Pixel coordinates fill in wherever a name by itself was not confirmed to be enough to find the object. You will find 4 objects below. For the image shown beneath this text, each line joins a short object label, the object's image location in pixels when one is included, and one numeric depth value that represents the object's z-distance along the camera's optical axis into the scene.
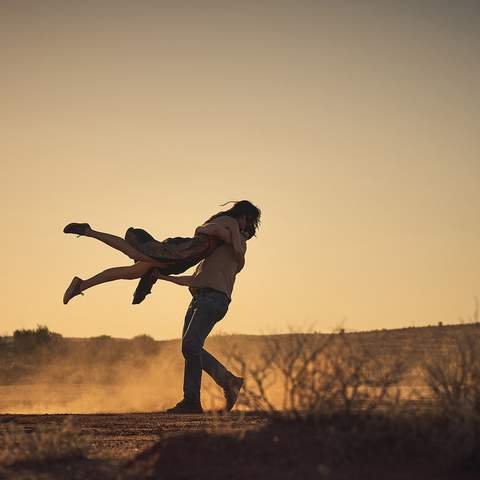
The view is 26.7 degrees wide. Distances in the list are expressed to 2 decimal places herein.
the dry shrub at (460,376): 6.12
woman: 11.56
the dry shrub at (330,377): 6.22
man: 11.42
